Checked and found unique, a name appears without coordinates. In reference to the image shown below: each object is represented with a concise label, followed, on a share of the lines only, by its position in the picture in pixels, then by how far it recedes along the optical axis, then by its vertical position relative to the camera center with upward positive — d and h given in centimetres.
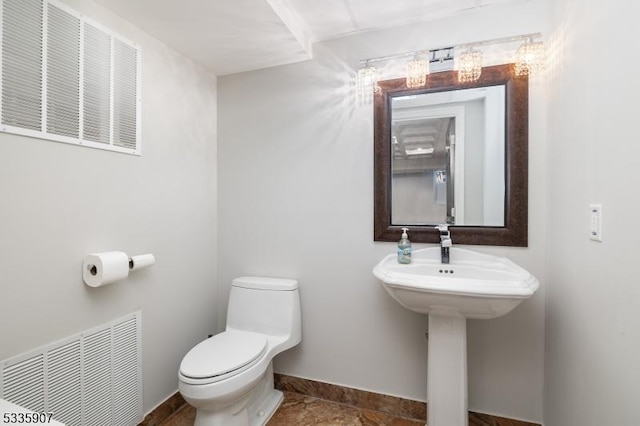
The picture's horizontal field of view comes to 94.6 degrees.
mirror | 149 +29
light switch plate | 97 -4
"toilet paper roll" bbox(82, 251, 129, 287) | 127 -25
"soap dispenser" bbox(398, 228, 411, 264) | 157 -21
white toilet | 130 -71
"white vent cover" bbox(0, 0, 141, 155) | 107 +56
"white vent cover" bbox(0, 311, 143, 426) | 108 -69
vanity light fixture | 143 +78
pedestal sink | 113 -34
